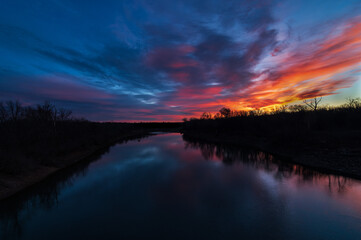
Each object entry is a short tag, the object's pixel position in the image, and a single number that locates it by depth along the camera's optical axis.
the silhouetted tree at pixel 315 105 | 42.46
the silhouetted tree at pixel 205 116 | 111.89
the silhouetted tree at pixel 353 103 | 39.97
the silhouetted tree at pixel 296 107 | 47.42
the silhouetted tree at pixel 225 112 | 83.93
